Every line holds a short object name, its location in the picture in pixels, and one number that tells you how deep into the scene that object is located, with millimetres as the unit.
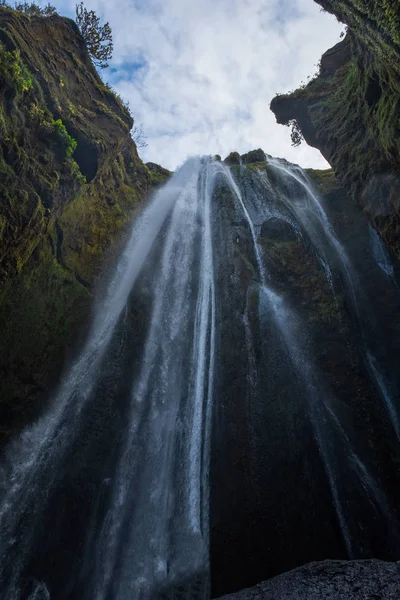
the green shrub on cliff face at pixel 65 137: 11109
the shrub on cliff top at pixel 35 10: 15056
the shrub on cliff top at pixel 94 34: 17812
